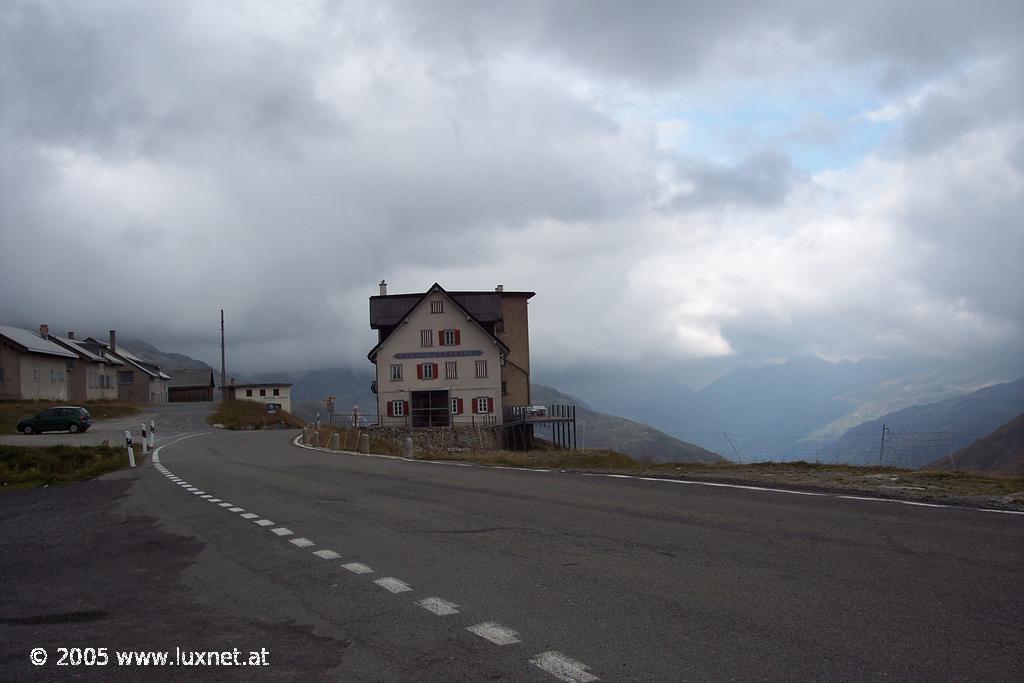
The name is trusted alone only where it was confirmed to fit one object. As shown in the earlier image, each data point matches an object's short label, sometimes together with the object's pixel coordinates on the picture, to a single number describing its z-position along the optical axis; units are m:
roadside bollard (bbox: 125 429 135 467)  26.31
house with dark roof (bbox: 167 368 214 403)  117.38
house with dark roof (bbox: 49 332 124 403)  77.00
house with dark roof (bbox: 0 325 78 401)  63.41
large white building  61.22
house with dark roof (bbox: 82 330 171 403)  98.59
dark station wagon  46.91
